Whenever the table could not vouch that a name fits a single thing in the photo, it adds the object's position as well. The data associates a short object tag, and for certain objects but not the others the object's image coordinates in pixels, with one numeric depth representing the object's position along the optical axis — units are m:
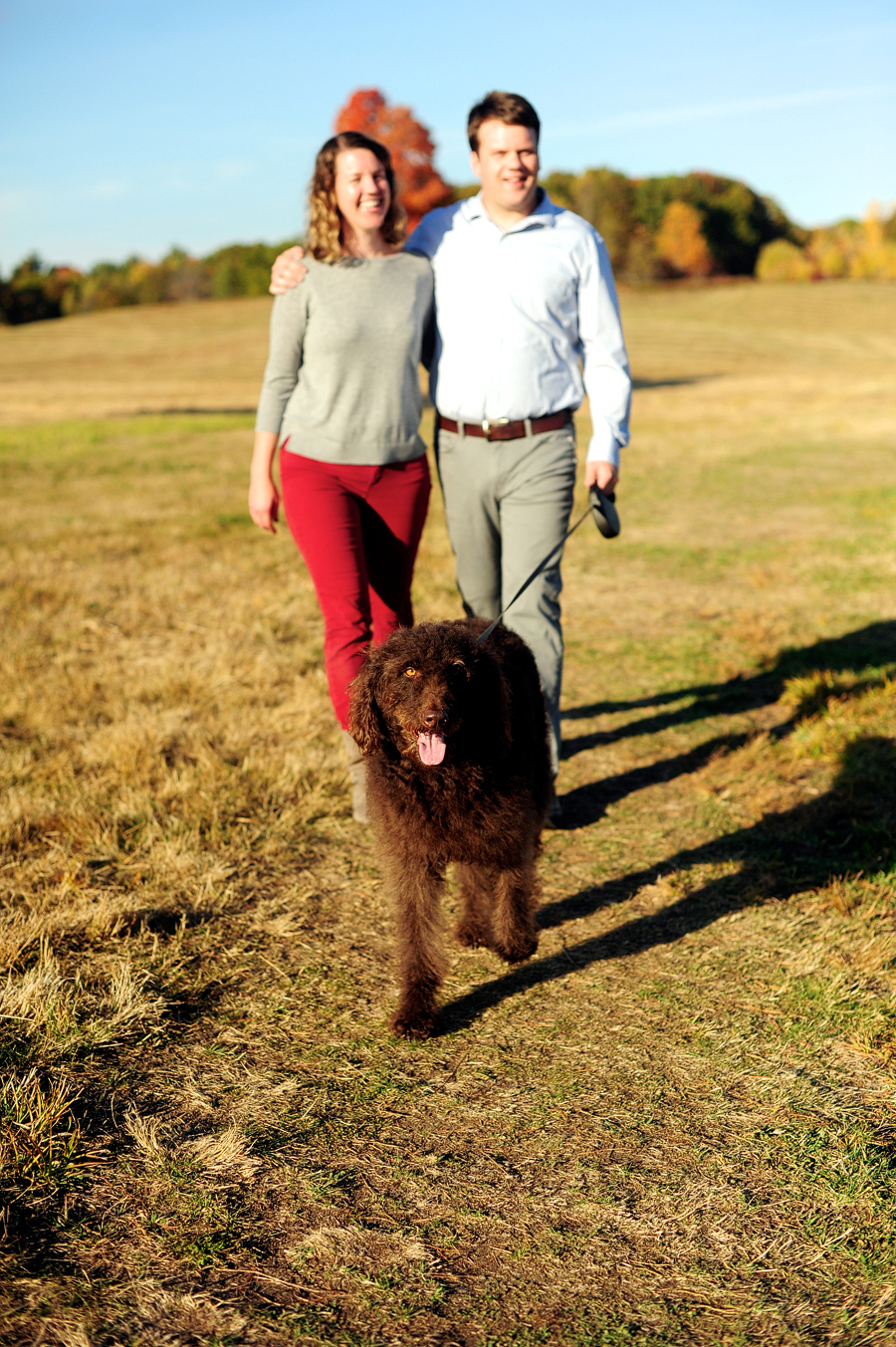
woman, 4.32
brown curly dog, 3.15
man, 4.49
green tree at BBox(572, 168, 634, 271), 79.38
